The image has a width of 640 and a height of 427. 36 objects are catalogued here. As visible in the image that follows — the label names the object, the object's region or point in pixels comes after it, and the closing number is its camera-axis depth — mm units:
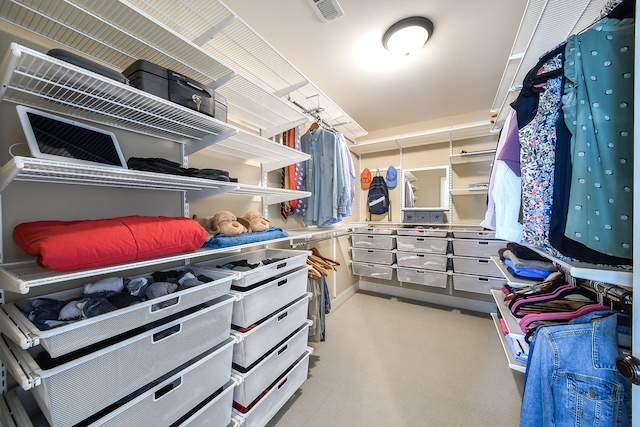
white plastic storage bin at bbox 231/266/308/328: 1164
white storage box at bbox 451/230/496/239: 2523
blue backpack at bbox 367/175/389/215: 3434
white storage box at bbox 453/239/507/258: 2479
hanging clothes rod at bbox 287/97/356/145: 2012
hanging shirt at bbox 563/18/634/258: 598
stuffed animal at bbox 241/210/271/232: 1416
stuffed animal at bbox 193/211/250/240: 1236
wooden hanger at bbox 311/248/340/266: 2258
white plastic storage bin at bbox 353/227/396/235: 2988
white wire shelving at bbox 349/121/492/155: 2590
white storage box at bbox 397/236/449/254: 2709
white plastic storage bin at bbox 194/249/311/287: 1175
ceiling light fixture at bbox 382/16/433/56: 1506
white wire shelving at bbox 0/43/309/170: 654
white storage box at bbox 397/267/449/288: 2729
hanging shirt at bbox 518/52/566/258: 771
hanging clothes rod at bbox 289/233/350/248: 2049
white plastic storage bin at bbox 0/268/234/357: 615
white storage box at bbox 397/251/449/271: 2717
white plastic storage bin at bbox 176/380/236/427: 967
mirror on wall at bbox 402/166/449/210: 3076
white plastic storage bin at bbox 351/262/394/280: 3018
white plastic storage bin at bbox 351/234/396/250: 2992
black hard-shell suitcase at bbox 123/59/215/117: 891
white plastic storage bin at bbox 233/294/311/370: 1172
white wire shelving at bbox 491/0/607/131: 967
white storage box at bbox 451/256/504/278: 2512
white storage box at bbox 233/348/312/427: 1211
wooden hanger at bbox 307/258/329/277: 1875
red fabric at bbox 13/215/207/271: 664
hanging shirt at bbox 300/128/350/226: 2143
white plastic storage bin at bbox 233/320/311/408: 1176
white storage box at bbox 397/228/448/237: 2717
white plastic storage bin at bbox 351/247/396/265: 2998
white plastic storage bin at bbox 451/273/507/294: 2494
